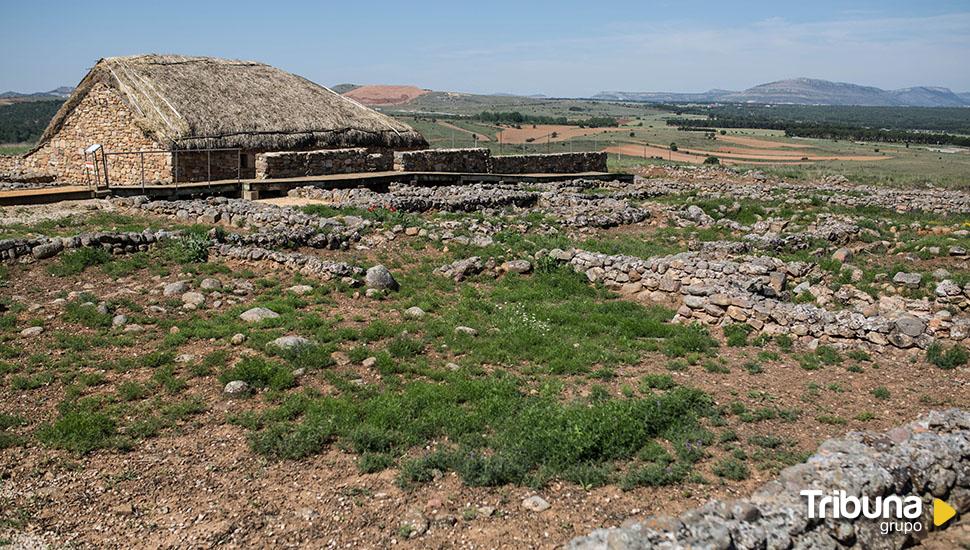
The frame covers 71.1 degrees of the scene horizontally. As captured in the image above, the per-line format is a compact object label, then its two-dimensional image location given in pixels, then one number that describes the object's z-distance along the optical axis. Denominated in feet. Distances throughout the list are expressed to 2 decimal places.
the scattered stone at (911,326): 33.19
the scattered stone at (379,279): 40.75
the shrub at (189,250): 43.24
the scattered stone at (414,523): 18.57
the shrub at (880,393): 27.96
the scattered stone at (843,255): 51.92
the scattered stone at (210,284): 38.27
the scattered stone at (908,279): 44.14
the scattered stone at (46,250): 41.39
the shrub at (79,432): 22.30
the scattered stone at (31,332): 30.76
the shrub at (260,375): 27.22
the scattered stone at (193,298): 36.17
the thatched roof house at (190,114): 80.38
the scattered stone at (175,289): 37.45
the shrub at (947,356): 31.14
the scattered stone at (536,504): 19.72
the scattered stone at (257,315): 34.29
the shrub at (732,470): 21.52
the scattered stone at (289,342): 30.40
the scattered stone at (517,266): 45.91
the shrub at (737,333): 34.53
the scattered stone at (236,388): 26.43
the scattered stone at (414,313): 36.53
